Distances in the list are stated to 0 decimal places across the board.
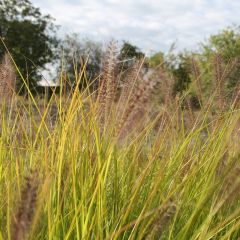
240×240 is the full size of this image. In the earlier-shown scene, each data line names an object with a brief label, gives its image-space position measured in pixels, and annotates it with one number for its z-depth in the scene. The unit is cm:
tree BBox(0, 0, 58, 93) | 1492
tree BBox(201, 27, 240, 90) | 1130
